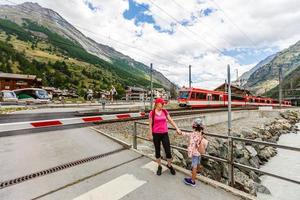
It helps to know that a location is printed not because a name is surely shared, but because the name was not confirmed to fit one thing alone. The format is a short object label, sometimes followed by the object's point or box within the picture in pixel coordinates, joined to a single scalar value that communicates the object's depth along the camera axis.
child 2.96
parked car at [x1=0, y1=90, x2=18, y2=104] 20.09
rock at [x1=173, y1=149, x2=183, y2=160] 5.35
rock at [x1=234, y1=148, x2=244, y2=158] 8.66
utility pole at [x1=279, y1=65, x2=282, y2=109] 25.64
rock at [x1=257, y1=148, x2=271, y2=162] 10.24
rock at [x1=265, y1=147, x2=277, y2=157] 11.19
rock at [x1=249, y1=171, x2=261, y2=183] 7.05
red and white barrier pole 4.38
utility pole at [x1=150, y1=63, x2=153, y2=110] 12.32
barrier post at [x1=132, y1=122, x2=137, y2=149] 4.81
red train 18.40
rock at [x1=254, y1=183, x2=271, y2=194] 6.44
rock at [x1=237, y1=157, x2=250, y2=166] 8.10
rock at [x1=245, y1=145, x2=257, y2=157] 9.87
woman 3.26
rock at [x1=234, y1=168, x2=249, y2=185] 5.89
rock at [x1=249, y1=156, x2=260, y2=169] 8.79
